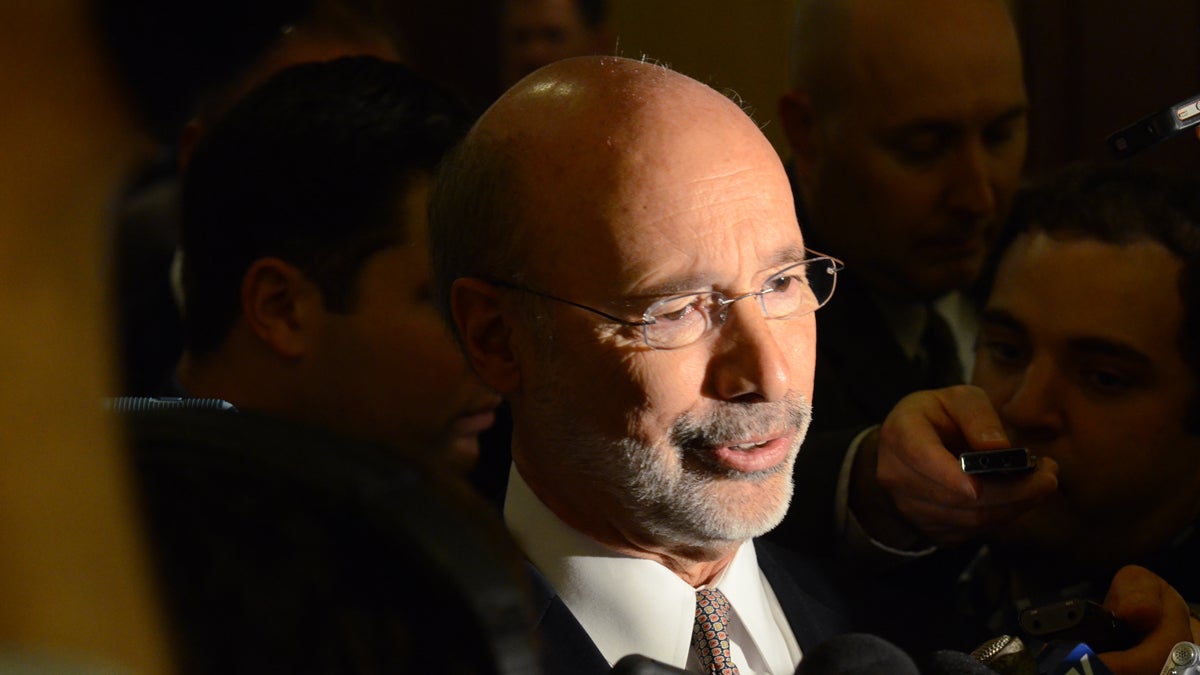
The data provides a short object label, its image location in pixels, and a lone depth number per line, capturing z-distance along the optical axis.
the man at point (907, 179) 1.93
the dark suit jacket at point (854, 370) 1.90
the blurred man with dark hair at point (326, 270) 1.75
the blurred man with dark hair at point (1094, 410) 1.75
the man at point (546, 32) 2.16
